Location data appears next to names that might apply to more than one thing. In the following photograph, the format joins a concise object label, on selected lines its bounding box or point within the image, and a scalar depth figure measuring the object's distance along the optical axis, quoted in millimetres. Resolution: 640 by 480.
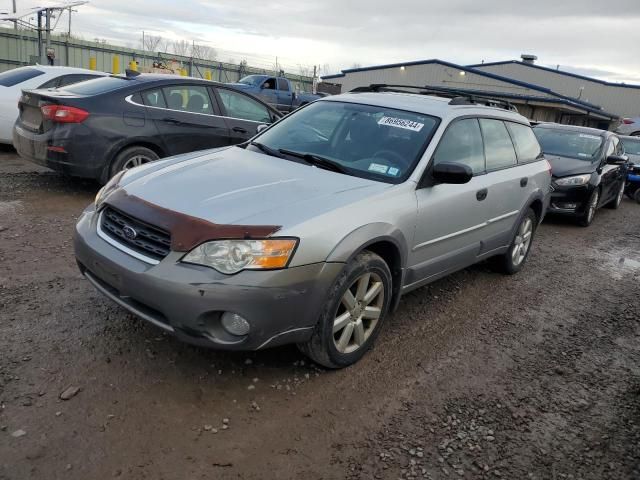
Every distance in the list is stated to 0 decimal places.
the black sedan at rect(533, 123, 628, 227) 8547
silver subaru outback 2791
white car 7895
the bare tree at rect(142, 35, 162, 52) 57425
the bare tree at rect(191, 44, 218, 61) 52631
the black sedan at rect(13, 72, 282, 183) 6070
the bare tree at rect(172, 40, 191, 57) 55000
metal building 28641
